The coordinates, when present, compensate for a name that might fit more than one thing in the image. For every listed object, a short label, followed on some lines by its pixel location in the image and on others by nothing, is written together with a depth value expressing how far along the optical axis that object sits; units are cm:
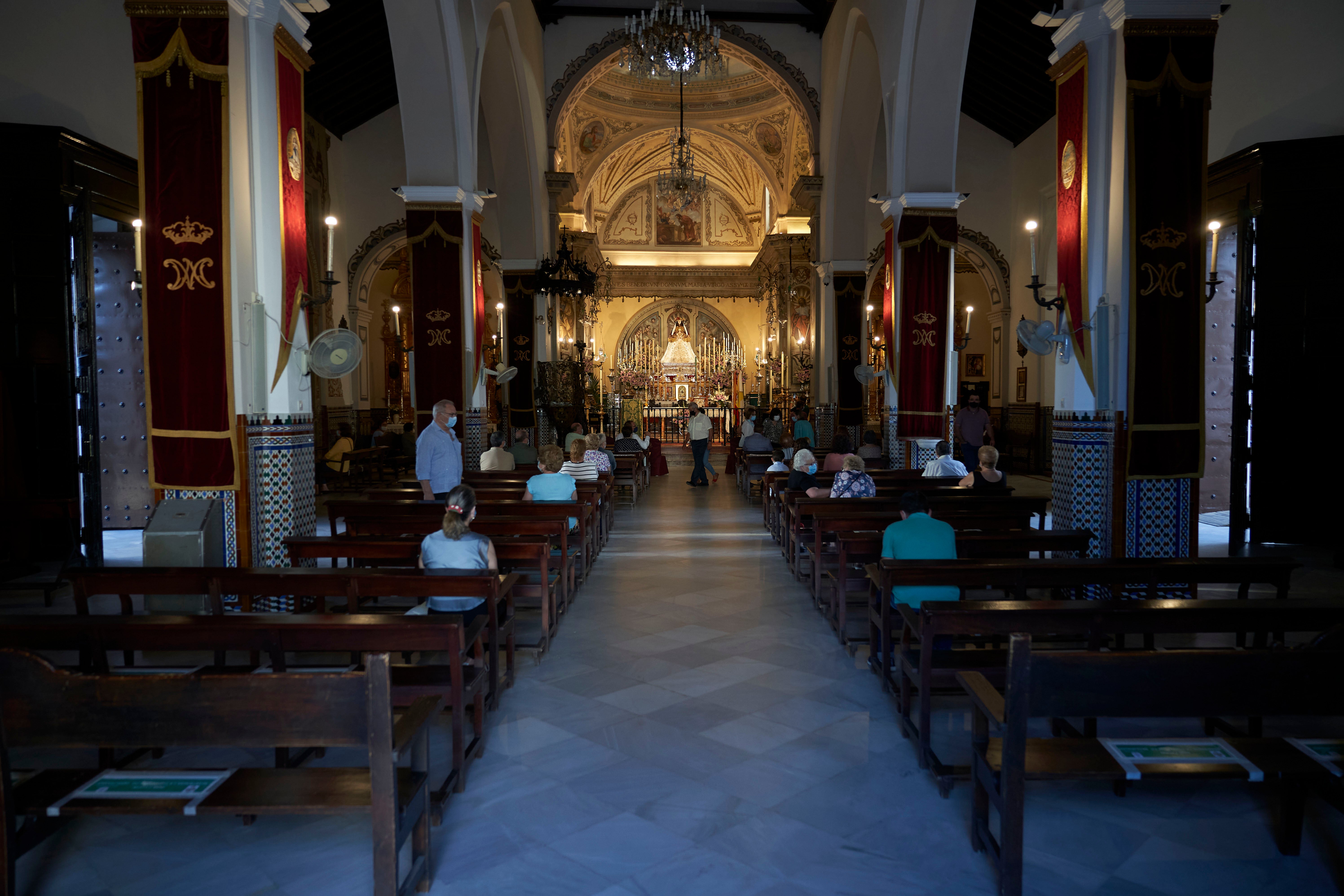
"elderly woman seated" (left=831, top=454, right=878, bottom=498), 671
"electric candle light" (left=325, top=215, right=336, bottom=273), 500
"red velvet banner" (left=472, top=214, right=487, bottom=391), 980
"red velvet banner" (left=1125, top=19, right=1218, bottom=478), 545
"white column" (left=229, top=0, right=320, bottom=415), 525
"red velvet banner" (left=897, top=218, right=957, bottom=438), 1002
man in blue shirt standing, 646
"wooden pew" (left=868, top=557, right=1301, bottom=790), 382
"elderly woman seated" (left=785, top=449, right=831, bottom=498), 701
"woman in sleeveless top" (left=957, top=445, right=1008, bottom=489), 655
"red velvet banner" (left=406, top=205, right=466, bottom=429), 938
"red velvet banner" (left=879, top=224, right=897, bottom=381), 1024
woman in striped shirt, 816
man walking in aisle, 1324
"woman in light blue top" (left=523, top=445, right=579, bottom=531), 664
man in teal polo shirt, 424
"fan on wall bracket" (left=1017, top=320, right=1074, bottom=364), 598
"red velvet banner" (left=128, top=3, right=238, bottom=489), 517
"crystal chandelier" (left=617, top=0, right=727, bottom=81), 1109
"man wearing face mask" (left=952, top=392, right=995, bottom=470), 1075
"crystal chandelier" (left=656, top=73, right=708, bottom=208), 1652
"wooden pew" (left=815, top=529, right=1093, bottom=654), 496
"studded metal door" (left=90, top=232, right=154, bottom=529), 891
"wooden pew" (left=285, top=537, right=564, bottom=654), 470
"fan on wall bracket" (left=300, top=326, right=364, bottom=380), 577
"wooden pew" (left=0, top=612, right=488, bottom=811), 299
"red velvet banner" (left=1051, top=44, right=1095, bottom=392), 575
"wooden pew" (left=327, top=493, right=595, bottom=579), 602
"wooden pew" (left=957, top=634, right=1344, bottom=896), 226
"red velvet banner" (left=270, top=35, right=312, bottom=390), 549
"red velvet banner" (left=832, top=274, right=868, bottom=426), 1496
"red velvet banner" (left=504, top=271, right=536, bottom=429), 1415
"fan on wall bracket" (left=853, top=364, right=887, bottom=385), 1302
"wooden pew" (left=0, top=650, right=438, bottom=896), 212
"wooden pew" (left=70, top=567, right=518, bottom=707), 381
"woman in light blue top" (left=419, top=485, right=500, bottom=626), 383
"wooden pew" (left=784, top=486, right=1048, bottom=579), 596
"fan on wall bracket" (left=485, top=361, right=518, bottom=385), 1156
